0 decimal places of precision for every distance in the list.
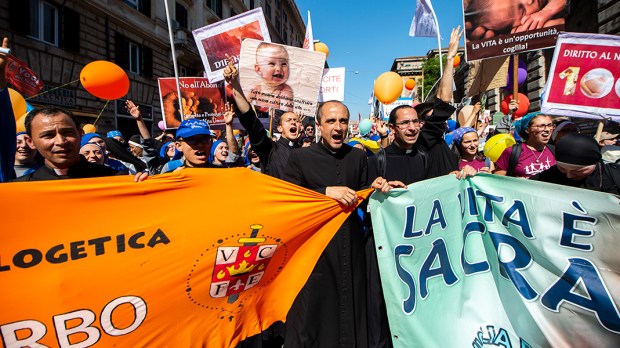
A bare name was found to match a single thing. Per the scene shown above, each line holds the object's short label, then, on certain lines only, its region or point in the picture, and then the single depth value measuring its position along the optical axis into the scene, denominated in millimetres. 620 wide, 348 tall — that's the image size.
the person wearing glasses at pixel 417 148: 2859
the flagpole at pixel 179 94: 5789
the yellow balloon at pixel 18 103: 3573
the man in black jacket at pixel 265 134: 3264
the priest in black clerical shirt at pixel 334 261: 2451
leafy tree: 39250
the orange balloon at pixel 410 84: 15955
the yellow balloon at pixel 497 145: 3941
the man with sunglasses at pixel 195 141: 2662
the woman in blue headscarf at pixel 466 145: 3775
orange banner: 1744
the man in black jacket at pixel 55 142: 1924
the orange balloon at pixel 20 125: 3391
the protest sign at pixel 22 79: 4688
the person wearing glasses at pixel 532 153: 3150
